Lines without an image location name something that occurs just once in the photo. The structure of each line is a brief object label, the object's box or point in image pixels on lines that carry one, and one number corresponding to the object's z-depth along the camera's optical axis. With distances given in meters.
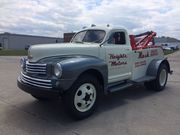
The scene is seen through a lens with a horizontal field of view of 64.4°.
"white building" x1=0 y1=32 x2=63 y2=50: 43.87
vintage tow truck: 2.84
